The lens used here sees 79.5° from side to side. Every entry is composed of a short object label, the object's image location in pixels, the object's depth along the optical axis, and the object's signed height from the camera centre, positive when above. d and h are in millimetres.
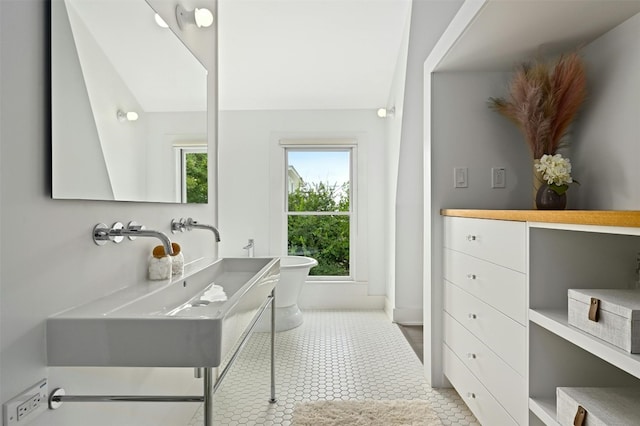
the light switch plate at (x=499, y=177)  2273 +200
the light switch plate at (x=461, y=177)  2291 +203
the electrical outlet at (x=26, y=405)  872 -460
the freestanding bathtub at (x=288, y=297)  3400 -766
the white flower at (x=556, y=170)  1770 +189
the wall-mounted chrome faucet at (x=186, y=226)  1896 -68
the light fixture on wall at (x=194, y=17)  1971 +1087
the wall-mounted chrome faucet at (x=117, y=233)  1240 -70
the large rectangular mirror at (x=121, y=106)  1075 +391
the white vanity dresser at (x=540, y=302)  1307 -350
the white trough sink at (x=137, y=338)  947 -317
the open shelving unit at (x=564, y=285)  1347 -267
